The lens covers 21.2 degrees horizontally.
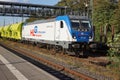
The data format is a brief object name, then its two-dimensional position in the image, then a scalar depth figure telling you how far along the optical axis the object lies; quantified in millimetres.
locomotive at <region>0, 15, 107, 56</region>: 22969
